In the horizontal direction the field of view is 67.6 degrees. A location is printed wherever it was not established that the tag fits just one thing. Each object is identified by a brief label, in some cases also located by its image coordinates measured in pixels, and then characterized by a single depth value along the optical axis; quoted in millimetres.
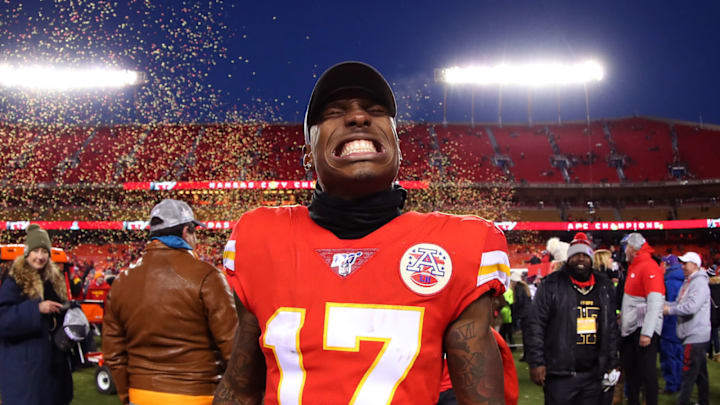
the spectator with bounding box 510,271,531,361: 9039
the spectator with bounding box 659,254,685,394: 6762
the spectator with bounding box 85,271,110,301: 10116
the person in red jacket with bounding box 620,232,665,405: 5262
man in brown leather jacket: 2838
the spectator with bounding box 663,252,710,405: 5723
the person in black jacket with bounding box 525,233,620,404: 4539
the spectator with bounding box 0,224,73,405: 3877
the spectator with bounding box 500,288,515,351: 9992
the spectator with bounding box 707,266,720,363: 6953
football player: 1266
